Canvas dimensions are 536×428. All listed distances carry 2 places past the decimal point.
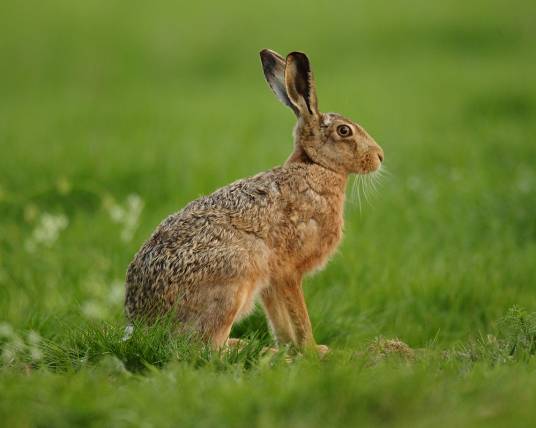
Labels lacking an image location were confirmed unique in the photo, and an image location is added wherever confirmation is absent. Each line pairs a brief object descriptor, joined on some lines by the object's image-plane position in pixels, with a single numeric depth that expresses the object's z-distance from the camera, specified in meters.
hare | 10.53
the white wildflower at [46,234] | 13.16
